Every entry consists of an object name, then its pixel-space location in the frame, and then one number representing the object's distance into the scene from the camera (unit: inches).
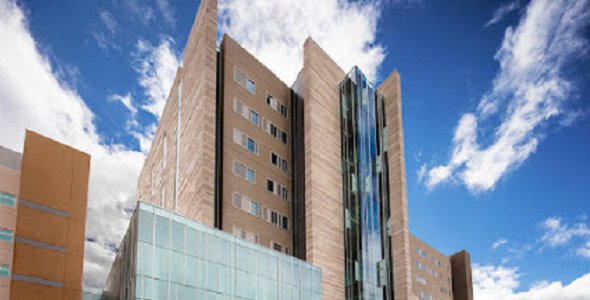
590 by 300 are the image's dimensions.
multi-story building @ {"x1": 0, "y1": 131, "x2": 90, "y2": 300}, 1398.9
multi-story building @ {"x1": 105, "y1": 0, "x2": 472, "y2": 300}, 1577.3
